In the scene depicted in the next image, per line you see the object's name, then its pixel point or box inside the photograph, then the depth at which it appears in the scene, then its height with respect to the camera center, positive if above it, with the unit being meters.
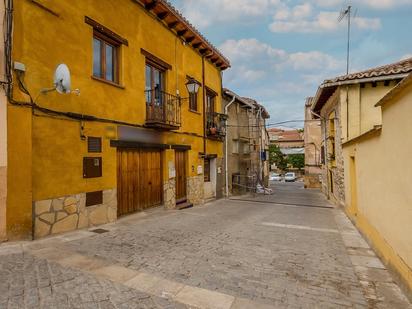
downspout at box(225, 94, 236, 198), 15.95 -0.59
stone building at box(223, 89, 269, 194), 16.82 +1.32
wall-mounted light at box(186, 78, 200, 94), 10.98 +3.10
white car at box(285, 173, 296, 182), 45.71 -2.45
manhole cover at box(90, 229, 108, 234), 6.52 -1.59
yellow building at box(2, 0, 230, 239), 5.50 +1.30
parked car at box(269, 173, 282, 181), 48.83 -2.60
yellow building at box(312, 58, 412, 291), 3.72 +0.08
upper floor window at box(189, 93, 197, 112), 12.39 +2.81
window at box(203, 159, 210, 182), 14.21 -0.41
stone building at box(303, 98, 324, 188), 30.76 +1.25
